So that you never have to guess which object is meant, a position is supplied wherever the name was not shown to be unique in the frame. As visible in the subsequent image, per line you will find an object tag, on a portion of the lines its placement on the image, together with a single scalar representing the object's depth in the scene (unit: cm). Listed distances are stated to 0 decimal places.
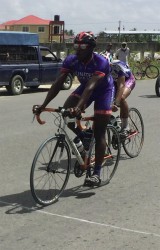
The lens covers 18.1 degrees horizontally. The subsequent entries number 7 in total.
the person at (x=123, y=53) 2202
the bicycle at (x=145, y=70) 2559
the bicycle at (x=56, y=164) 518
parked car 1664
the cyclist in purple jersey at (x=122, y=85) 710
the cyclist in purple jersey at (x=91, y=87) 530
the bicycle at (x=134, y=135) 773
